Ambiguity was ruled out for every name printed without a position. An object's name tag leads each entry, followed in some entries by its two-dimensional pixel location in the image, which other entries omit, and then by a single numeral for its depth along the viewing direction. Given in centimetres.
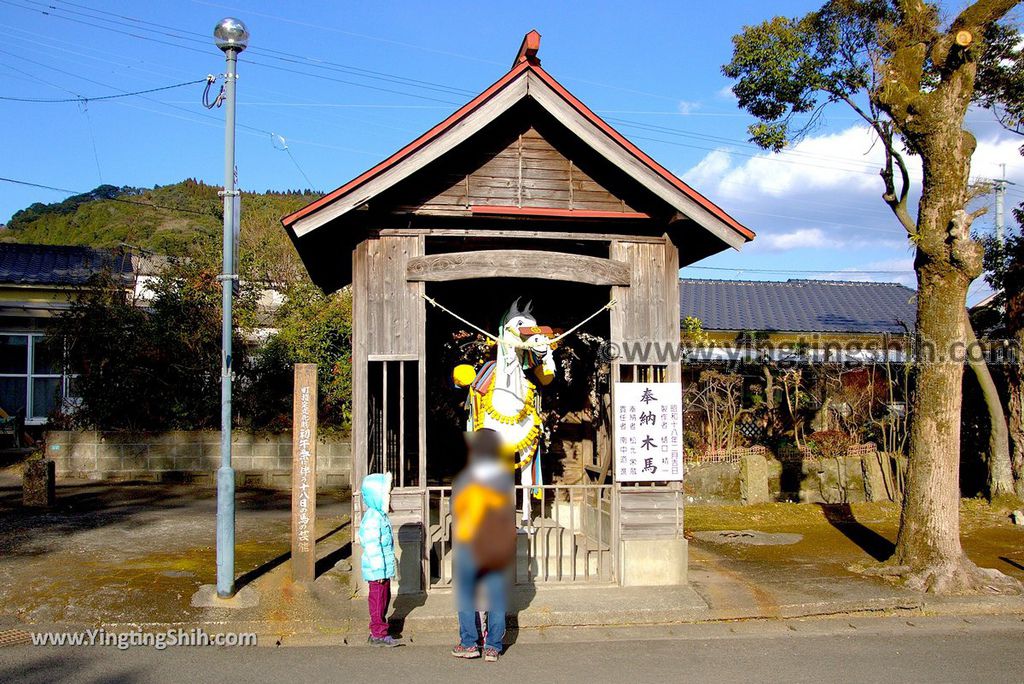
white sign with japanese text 957
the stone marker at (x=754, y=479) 1477
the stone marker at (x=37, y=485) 1327
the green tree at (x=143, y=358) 1673
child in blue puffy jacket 735
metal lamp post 871
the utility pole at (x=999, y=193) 3075
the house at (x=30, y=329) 2108
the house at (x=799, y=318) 1812
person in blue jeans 697
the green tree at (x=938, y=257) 957
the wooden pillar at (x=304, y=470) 937
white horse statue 1064
